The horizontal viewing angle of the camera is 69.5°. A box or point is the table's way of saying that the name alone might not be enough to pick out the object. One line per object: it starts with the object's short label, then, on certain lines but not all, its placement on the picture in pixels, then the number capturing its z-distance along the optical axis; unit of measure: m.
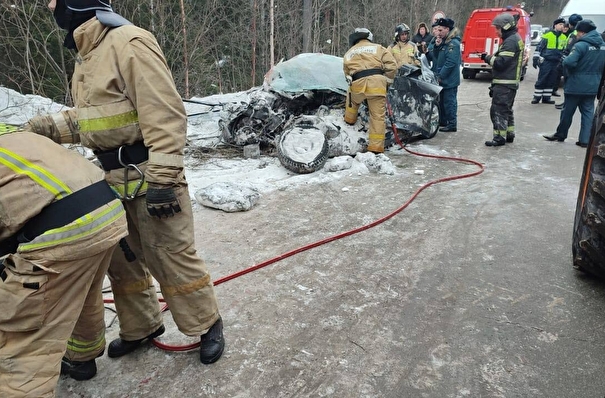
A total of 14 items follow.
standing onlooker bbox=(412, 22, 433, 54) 11.03
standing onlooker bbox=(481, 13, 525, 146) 6.59
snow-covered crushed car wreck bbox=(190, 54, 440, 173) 6.19
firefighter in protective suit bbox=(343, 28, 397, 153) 6.04
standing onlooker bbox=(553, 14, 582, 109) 8.80
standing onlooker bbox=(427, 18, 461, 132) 7.75
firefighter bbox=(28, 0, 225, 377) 2.04
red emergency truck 13.96
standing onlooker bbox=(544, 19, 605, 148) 6.48
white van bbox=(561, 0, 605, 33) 11.77
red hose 2.53
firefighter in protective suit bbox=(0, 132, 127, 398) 1.61
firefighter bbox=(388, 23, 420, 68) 7.89
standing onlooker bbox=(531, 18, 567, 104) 9.66
